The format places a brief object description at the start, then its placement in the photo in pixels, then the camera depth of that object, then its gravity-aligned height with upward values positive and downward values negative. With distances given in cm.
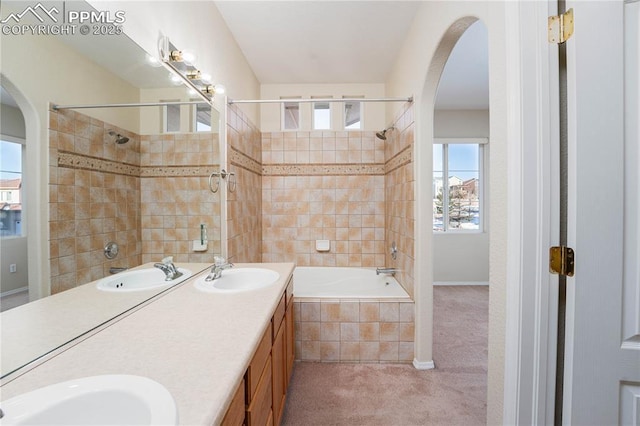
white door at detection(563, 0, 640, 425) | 85 +0
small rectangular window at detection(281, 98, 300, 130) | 361 +123
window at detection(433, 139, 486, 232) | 441 +37
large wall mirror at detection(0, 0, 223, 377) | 71 +13
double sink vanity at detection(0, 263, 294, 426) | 60 -41
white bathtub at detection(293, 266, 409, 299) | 297 -82
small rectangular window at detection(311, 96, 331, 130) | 358 +122
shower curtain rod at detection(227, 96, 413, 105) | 232 +97
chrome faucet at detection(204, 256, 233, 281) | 160 -36
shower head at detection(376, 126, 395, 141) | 327 +90
